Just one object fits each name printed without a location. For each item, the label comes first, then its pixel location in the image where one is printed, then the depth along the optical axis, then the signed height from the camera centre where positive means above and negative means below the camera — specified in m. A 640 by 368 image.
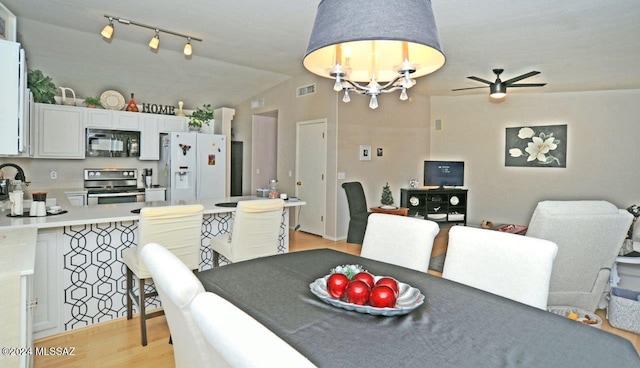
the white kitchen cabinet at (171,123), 6.05 +0.89
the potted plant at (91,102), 5.43 +1.09
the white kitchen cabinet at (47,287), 2.53 -0.79
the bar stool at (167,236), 2.43 -0.41
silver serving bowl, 1.28 -0.46
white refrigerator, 5.78 +0.18
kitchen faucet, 3.67 -0.14
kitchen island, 2.54 -0.67
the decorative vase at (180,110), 6.35 +1.15
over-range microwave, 5.44 +0.49
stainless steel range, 5.55 -0.17
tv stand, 6.77 -0.43
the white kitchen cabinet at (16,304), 1.48 -0.54
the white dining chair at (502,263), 1.57 -0.39
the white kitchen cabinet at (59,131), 5.02 +0.61
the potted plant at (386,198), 6.24 -0.33
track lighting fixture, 3.86 +1.72
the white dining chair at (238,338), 0.62 -0.30
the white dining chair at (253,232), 2.79 -0.43
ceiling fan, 4.81 +1.24
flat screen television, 6.99 +0.12
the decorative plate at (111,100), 5.64 +1.17
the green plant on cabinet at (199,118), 5.95 +0.96
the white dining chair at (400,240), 2.03 -0.36
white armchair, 2.61 -0.43
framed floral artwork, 6.07 +0.60
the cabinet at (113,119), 5.42 +0.85
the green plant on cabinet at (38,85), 3.76 +0.94
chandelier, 1.21 +0.55
